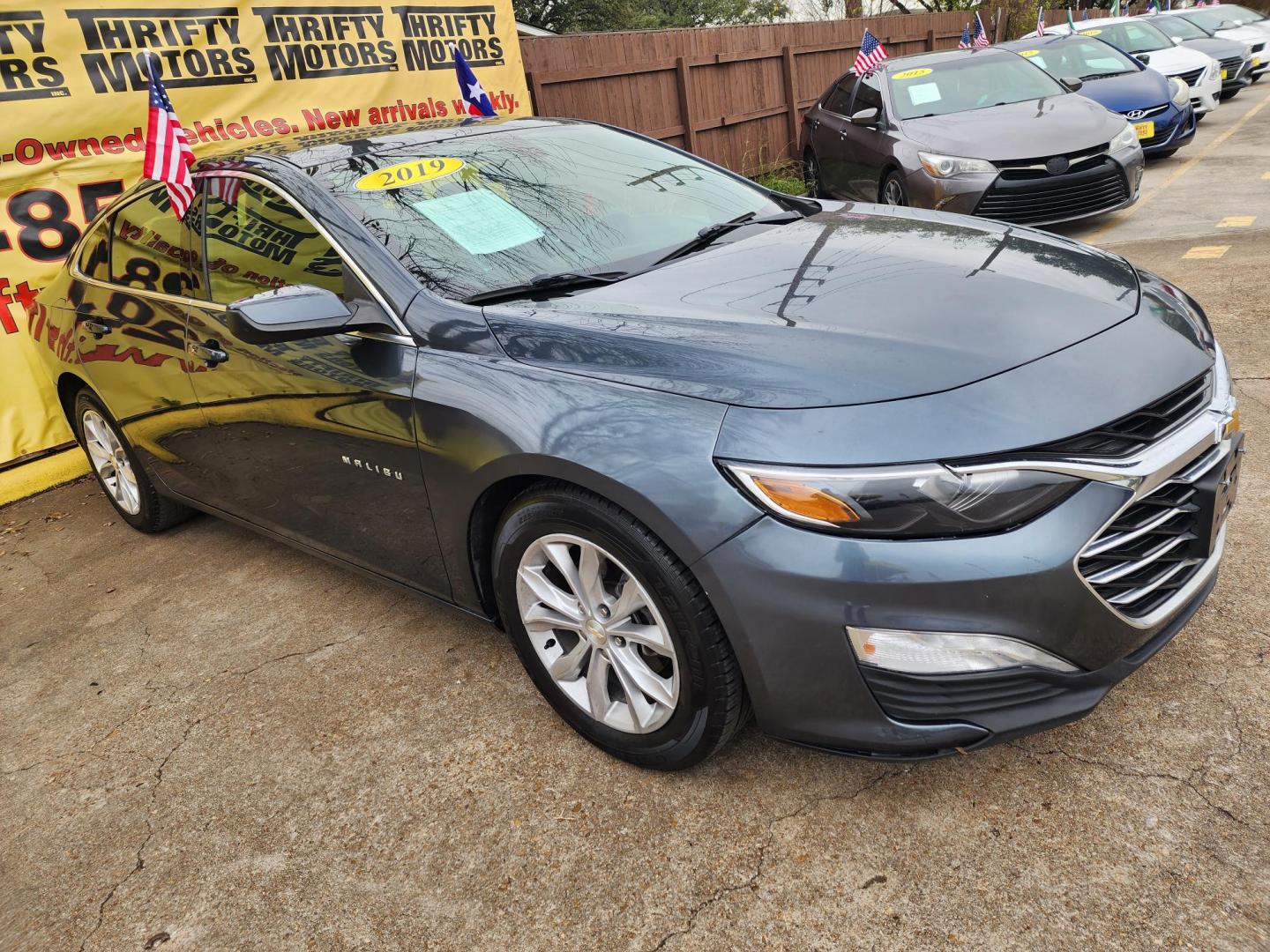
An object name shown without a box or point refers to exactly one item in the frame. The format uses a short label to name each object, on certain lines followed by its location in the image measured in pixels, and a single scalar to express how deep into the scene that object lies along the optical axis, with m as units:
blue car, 10.16
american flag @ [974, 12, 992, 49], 13.46
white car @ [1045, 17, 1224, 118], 13.09
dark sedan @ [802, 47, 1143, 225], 7.12
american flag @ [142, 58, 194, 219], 3.54
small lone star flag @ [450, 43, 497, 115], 5.87
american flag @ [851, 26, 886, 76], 9.34
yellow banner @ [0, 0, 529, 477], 5.20
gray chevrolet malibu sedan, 1.94
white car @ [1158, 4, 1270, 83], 18.41
